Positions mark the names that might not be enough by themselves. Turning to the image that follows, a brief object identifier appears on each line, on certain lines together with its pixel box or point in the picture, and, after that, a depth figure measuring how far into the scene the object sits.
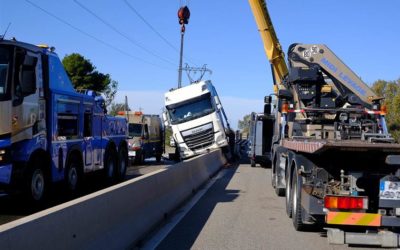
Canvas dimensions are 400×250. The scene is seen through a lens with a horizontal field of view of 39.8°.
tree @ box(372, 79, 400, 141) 41.10
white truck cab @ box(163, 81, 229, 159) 28.36
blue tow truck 10.63
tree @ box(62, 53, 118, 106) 51.06
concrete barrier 4.85
